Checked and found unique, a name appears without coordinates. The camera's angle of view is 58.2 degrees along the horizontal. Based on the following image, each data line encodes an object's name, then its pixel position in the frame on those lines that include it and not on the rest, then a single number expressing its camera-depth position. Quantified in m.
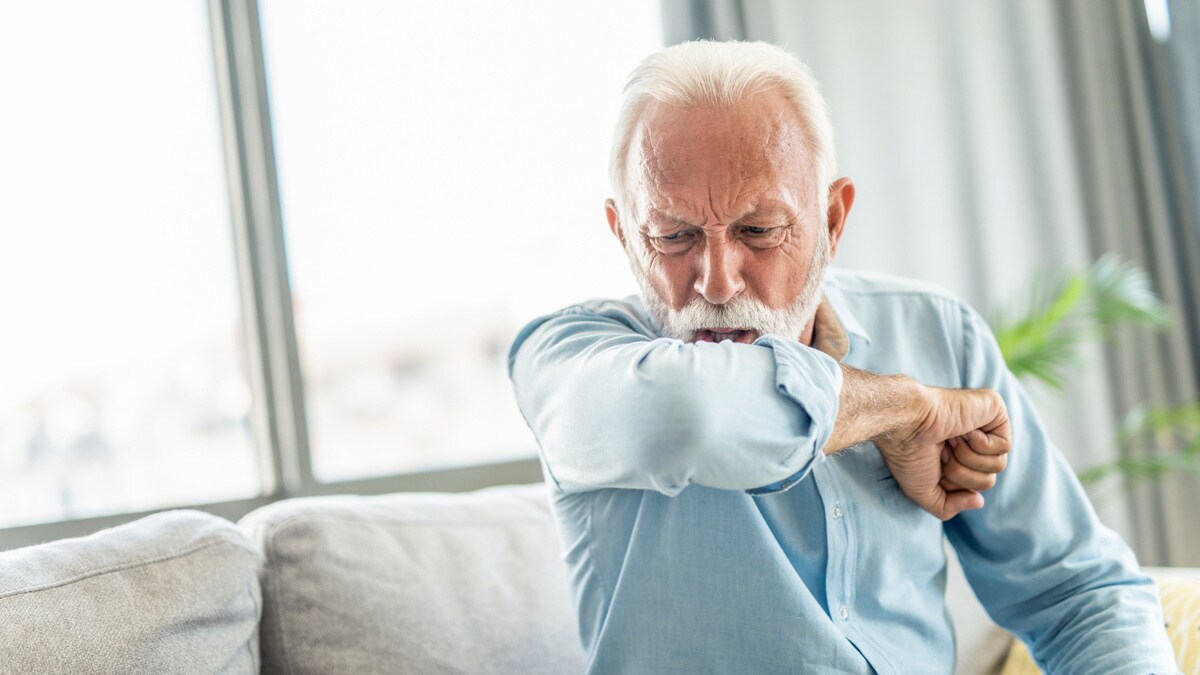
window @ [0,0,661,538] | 2.59
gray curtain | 3.09
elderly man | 1.17
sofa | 1.21
